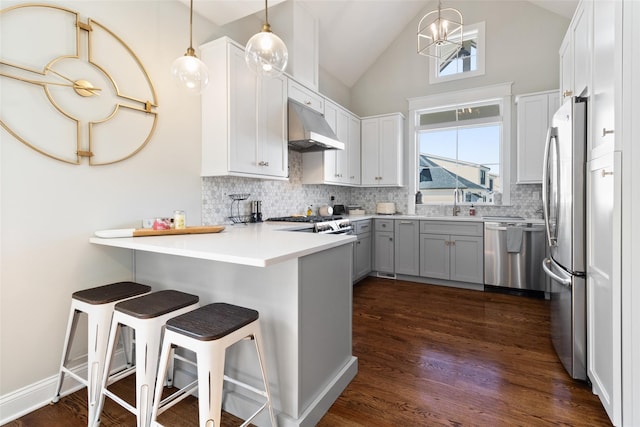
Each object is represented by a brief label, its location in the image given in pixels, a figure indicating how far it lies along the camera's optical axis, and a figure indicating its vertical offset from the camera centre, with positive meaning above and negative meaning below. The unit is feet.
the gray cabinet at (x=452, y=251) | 12.87 -1.65
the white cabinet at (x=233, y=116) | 8.38 +2.75
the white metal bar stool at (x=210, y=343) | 3.99 -1.76
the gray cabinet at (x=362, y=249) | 13.50 -1.67
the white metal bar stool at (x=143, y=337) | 4.62 -1.90
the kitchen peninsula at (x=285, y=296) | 4.92 -1.49
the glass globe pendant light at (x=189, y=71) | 6.31 +2.92
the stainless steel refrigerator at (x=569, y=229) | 6.17 -0.36
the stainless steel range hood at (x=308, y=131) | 10.44 +2.87
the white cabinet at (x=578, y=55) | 6.35 +3.72
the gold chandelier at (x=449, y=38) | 15.04 +8.73
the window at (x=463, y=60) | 14.70 +7.50
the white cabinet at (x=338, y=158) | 13.43 +2.51
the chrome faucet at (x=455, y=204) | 15.07 +0.42
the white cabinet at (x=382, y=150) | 15.71 +3.25
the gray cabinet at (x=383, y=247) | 14.67 -1.64
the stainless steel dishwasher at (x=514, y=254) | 11.79 -1.64
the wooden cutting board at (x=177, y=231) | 6.32 -0.39
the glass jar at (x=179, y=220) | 7.22 -0.17
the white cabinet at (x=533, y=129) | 12.42 +3.39
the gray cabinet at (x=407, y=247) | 14.10 -1.60
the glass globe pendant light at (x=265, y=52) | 5.51 +2.90
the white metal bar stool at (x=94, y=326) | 5.17 -1.94
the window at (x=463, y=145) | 14.42 +3.37
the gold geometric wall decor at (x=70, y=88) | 5.41 +2.49
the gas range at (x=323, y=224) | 10.44 -0.40
